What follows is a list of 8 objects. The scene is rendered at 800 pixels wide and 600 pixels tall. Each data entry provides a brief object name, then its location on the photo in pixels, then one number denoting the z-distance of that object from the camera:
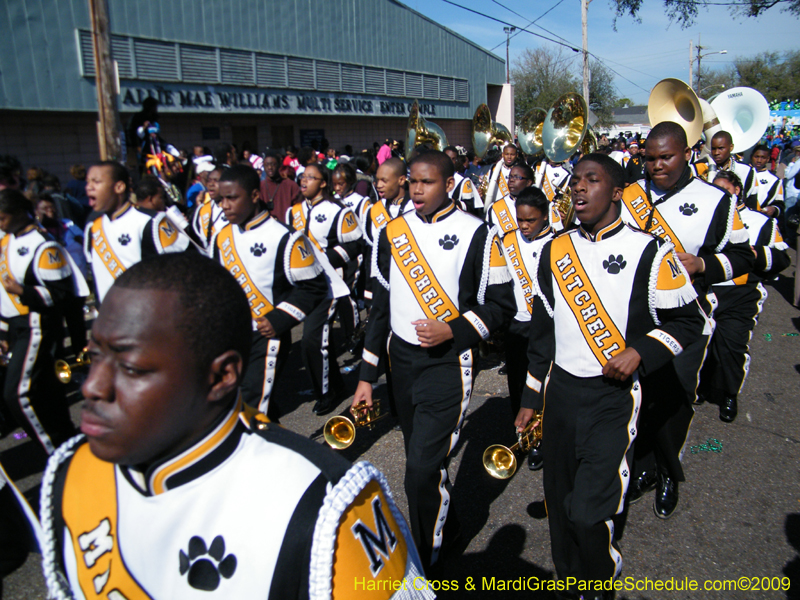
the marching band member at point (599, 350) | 2.62
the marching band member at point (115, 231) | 4.37
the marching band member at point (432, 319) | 2.98
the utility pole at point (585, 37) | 24.34
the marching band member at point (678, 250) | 3.66
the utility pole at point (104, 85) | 7.36
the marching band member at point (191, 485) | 1.20
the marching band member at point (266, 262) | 3.92
